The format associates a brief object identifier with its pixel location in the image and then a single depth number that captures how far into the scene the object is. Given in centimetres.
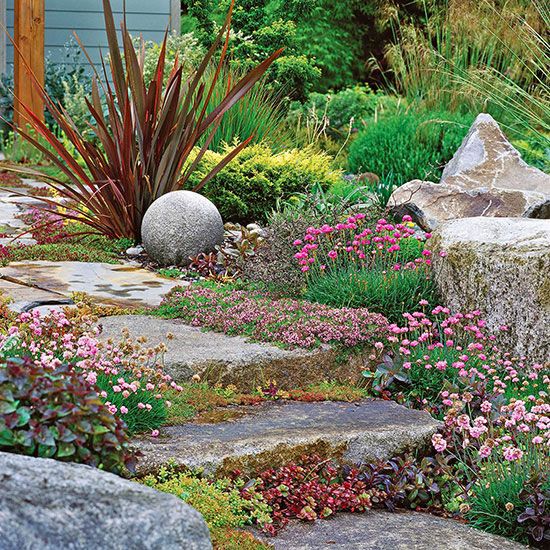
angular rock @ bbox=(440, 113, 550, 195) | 826
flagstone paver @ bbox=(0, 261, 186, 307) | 534
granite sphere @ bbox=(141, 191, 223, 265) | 661
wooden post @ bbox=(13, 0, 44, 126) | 1246
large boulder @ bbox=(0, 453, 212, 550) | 188
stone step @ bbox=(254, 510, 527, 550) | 301
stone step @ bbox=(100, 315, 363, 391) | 409
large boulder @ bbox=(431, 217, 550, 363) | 450
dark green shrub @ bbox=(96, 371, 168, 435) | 327
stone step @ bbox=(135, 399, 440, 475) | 325
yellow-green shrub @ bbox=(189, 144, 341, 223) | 797
